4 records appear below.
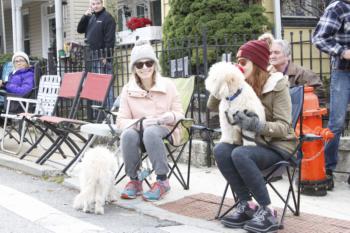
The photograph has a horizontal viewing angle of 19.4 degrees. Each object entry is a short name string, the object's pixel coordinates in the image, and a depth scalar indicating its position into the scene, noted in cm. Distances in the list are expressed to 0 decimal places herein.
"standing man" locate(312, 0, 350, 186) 975
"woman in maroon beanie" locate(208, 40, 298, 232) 743
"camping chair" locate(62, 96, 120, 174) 990
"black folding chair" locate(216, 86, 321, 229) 771
